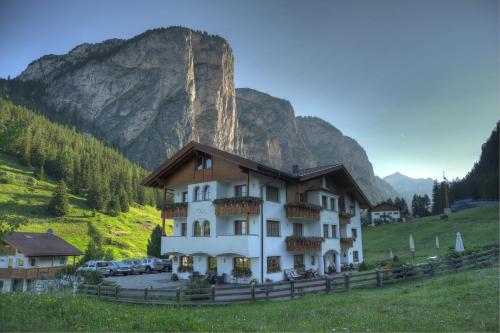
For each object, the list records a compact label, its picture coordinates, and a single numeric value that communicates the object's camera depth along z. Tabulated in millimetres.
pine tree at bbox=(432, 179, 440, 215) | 110250
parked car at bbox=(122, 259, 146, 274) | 40000
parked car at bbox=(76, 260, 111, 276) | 38262
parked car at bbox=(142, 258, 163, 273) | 41281
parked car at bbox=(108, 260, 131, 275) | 38969
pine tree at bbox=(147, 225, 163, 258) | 49188
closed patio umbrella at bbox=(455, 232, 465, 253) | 28688
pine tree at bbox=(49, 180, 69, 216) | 84312
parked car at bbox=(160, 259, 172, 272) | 42438
